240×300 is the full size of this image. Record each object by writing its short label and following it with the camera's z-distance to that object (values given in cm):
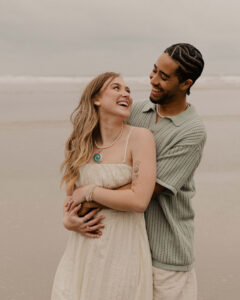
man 259
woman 249
